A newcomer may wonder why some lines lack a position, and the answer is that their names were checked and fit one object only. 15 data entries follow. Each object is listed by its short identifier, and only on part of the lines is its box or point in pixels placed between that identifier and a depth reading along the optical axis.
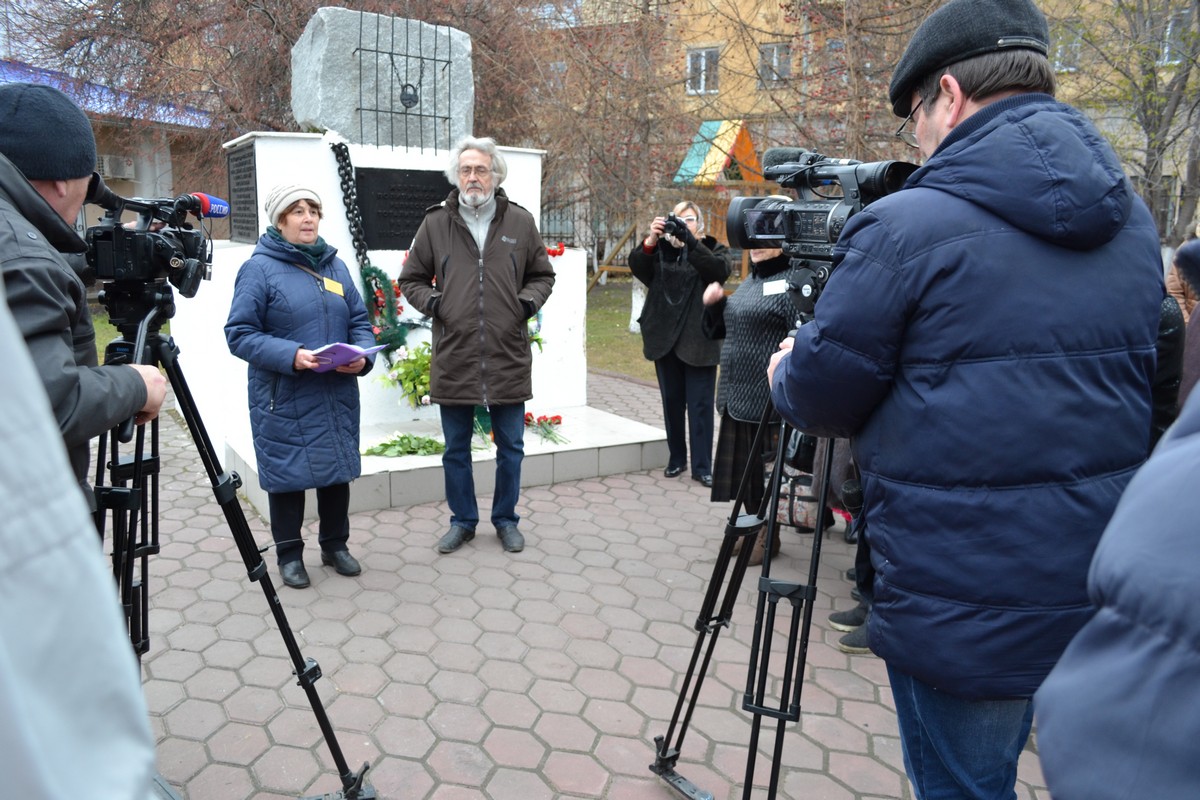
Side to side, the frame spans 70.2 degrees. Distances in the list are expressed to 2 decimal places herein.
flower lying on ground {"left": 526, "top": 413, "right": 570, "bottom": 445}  6.04
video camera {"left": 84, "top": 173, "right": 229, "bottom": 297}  2.25
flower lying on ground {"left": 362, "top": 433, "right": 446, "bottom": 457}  5.44
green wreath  6.03
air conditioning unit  18.16
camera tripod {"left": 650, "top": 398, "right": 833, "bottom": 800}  2.08
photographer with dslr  5.56
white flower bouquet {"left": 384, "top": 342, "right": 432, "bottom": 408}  6.08
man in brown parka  4.34
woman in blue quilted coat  3.81
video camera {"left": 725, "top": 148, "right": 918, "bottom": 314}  1.94
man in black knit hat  1.77
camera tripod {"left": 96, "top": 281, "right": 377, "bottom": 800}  2.24
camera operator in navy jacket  1.50
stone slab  6.04
